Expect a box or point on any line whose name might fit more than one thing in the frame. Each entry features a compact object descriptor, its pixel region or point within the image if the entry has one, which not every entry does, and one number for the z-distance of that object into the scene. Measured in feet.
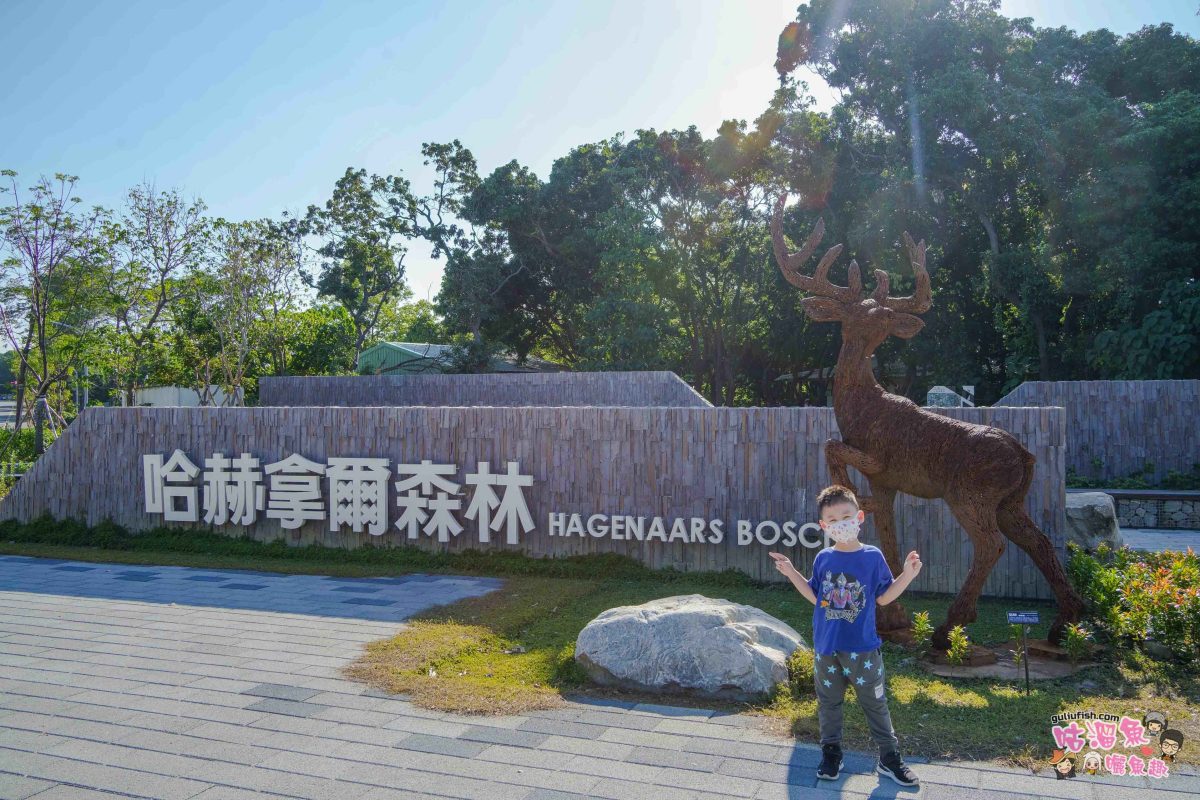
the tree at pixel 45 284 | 54.08
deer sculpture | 18.92
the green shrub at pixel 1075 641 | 18.07
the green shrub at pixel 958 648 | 18.42
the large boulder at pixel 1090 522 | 26.43
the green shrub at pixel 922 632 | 19.10
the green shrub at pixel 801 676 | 17.12
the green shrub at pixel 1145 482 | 43.11
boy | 12.98
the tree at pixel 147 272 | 65.00
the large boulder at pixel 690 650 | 16.97
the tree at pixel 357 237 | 81.25
